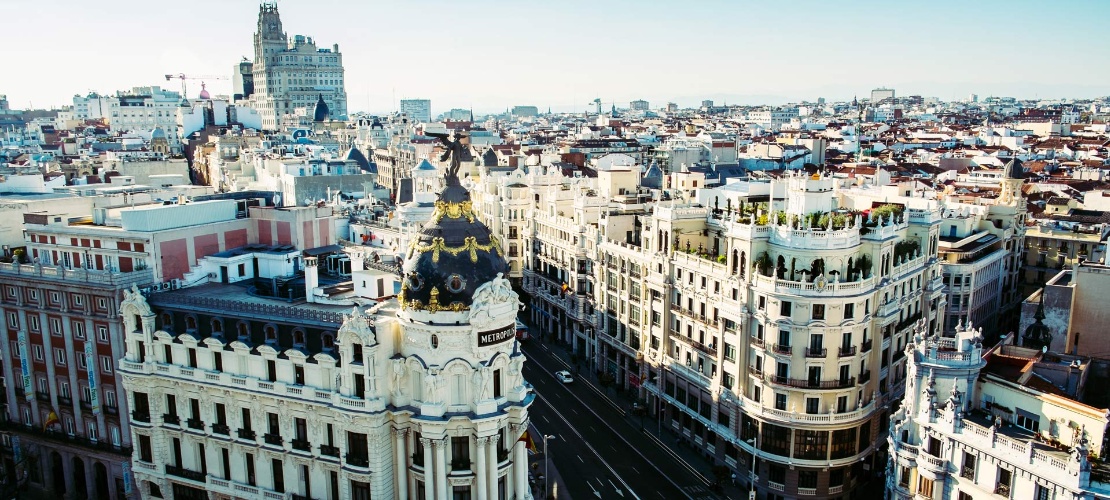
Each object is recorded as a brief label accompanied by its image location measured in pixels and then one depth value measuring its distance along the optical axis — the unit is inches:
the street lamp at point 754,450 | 3081.4
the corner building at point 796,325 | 3019.2
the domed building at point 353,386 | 2411.4
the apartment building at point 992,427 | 2022.6
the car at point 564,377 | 4340.6
